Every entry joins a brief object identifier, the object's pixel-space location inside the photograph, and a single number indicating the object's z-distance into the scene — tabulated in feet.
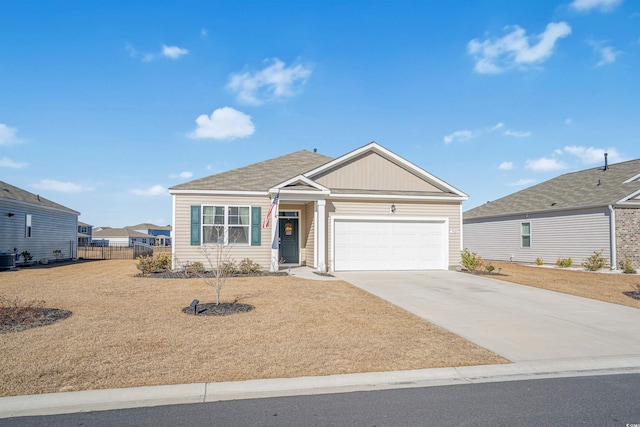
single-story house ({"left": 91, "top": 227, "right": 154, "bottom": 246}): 215.72
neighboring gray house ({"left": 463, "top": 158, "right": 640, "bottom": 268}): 62.13
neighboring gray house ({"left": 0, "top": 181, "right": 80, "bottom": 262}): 65.72
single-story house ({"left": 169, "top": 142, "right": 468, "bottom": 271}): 53.42
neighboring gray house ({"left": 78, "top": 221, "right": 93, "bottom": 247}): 182.37
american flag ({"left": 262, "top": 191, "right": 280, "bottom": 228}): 52.75
